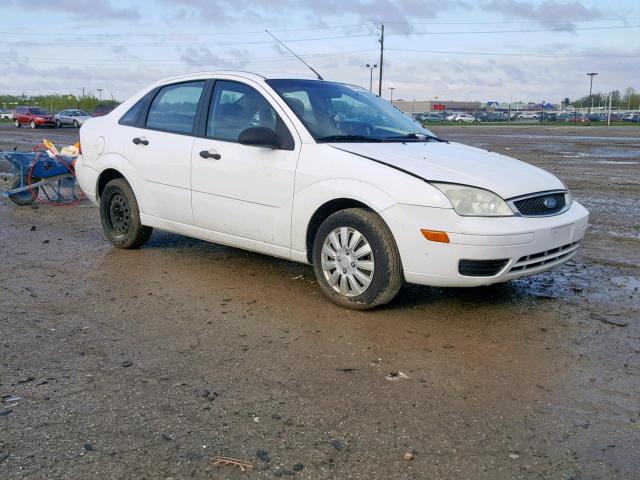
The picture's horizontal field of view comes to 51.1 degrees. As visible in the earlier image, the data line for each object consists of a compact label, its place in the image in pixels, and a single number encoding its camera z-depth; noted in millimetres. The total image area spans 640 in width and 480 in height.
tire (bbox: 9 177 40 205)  9961
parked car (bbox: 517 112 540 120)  88938
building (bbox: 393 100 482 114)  116000
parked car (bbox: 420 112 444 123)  77075
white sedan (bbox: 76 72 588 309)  4520
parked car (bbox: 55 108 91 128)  45984
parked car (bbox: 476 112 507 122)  83725
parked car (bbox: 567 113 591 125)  77619
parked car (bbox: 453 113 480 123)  78800
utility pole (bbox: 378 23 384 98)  64000
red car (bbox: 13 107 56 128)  45781
